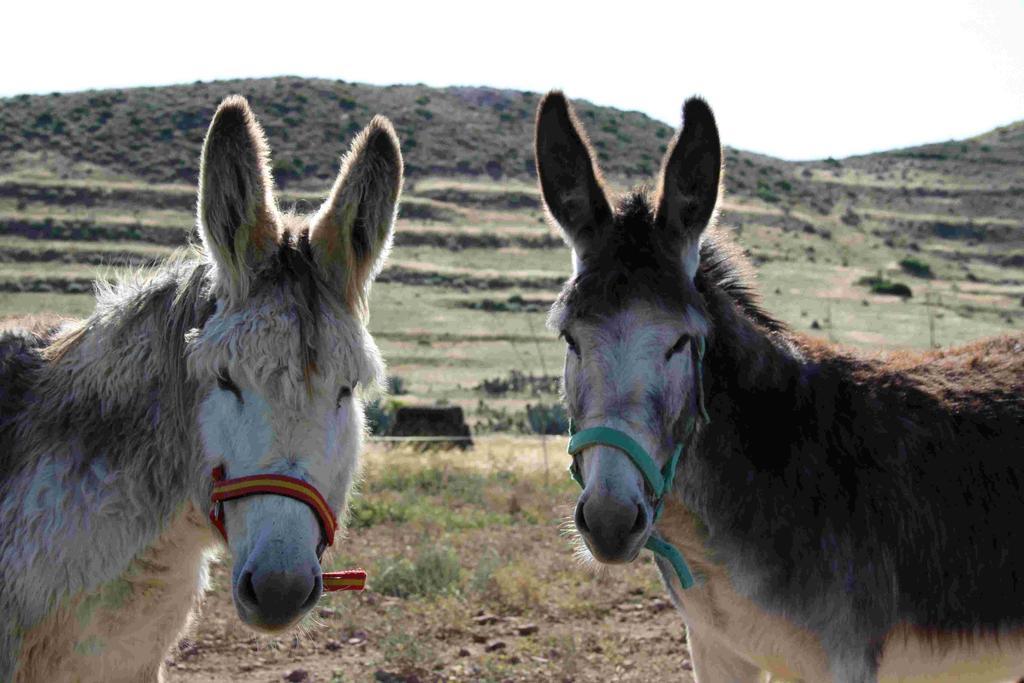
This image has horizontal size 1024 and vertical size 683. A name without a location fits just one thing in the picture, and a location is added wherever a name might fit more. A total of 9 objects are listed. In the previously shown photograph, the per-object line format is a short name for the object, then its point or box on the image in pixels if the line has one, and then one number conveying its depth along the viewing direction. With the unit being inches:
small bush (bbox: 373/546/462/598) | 331.9
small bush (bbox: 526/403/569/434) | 840.3
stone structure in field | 741.3
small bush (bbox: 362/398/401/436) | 770.2
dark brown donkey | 149.3
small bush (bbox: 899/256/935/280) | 2591.0
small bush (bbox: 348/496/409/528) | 430.0
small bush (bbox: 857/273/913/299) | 2263.8
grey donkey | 127.9
